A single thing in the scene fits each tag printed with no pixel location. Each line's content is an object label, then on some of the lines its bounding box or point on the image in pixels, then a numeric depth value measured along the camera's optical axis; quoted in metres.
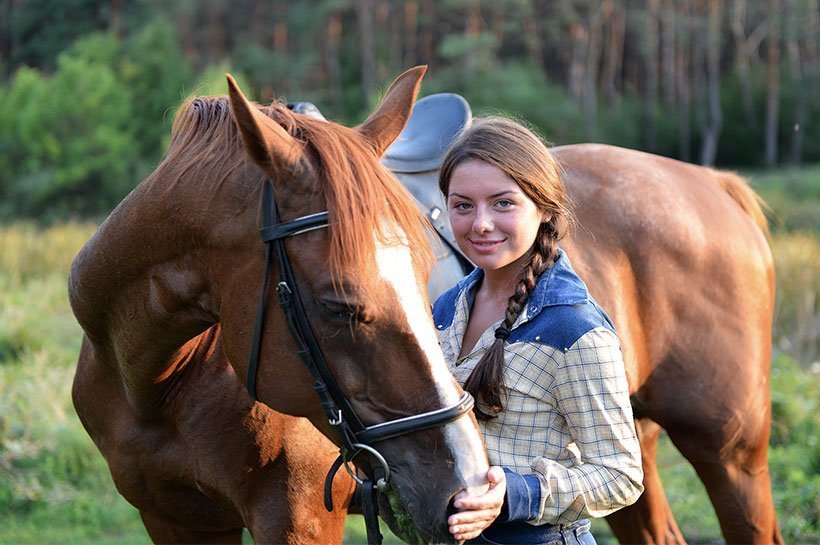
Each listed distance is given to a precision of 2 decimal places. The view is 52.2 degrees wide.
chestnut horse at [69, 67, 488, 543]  1.75
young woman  1.78
